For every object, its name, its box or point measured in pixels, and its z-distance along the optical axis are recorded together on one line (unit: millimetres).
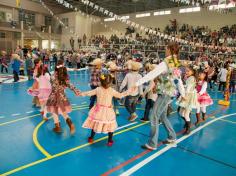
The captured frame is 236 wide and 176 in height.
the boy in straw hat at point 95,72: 5828
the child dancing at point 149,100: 5629
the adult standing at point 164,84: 3662
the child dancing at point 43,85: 5605
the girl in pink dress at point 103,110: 3939
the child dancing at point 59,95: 4520
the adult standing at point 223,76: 10657
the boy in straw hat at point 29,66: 11812
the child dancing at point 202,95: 5491
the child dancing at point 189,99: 4922
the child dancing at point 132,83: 5664
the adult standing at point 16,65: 11055
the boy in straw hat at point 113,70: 6135
